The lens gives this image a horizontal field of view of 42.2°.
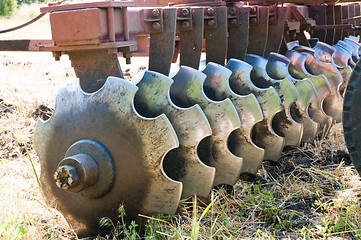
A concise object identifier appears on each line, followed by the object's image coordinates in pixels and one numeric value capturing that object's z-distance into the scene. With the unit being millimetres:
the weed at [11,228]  2023
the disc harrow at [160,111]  2105
